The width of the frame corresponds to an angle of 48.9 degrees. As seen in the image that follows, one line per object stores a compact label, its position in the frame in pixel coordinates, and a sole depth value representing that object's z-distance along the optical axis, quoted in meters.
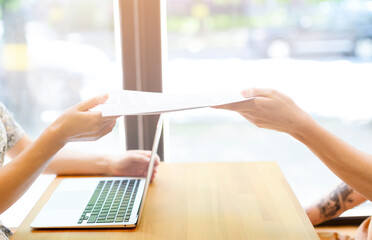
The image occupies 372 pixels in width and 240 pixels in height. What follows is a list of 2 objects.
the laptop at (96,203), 1.04
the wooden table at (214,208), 1.00
